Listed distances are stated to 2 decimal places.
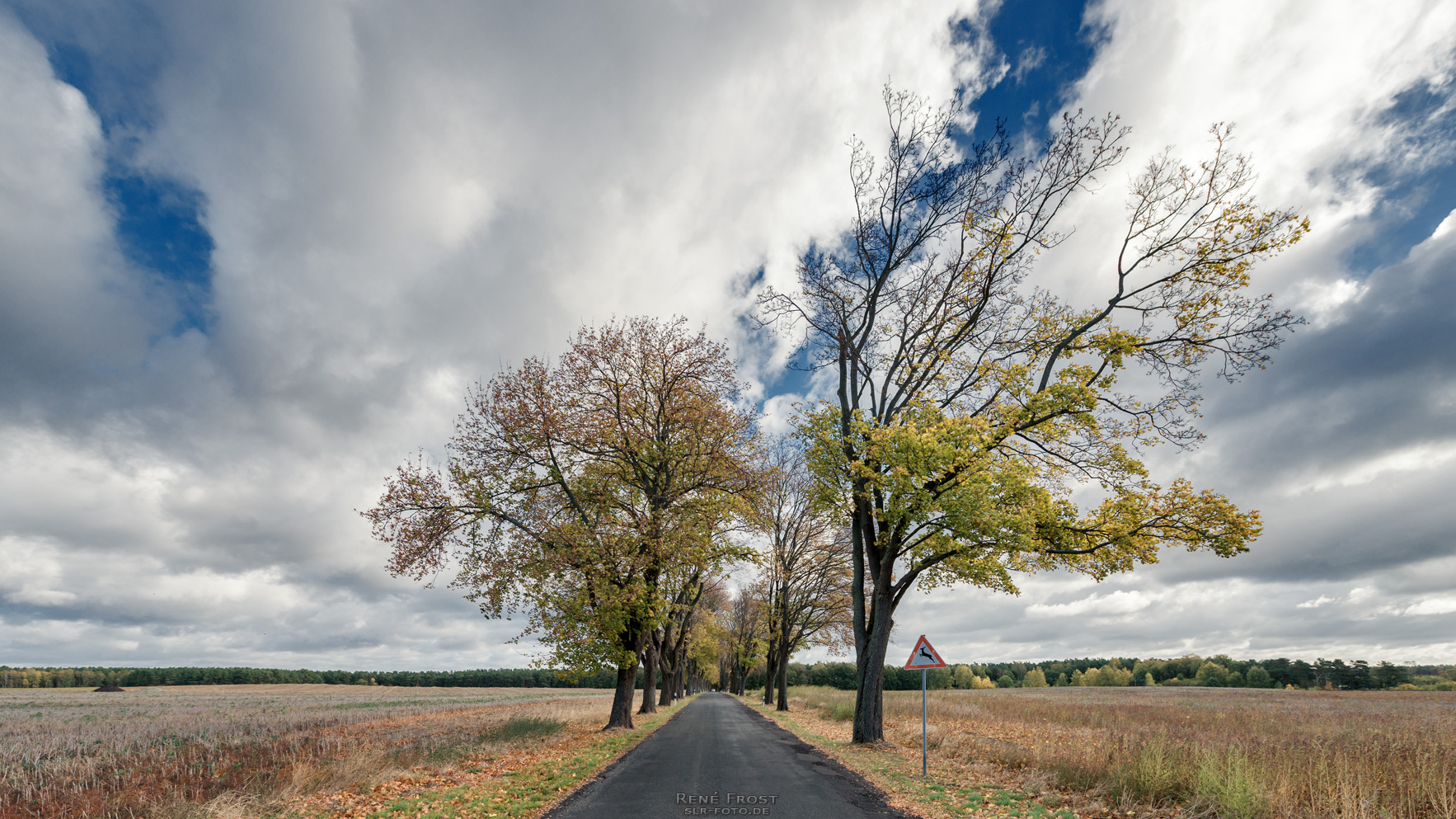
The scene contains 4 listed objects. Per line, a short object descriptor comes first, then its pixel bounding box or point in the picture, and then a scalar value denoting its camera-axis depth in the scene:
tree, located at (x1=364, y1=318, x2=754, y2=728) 19.11
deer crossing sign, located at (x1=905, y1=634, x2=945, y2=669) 12.28
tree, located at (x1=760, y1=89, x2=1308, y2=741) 14.58
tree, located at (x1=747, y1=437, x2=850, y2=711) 35.03
